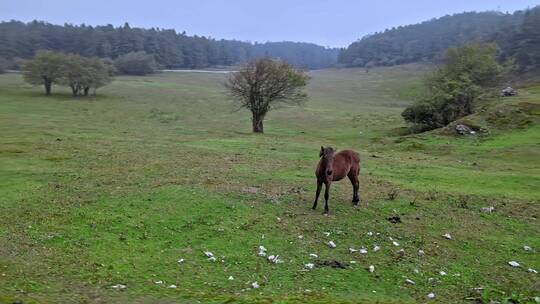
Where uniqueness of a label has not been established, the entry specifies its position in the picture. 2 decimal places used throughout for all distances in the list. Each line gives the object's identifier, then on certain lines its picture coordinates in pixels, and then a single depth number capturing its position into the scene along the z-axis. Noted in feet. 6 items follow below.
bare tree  155.12
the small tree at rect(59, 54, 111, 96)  255.70
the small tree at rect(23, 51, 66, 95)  255.50
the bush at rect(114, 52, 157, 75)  457.68
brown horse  54.90
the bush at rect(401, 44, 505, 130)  148.15
